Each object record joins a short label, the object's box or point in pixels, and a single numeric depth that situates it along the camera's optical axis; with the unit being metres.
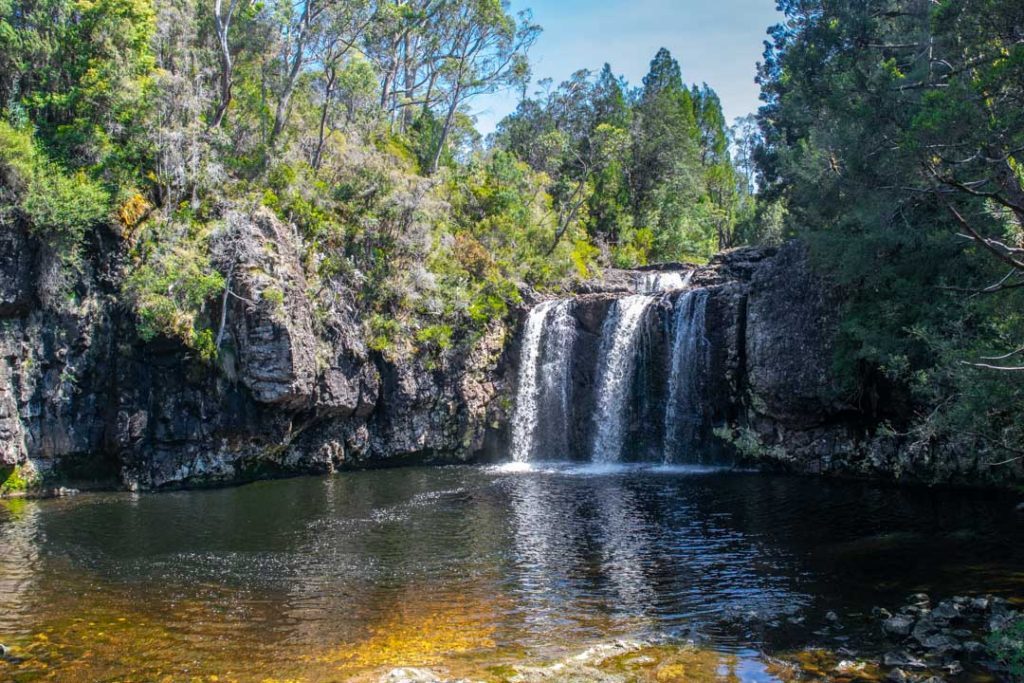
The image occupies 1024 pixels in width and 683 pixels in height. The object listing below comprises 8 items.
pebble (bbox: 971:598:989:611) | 10.67
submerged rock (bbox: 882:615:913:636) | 10.09
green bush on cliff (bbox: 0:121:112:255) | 21.64
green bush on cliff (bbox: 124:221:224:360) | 22.14
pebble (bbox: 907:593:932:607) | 10.97
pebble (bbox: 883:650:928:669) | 9.06
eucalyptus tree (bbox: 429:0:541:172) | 37.28
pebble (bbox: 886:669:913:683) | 8.66
